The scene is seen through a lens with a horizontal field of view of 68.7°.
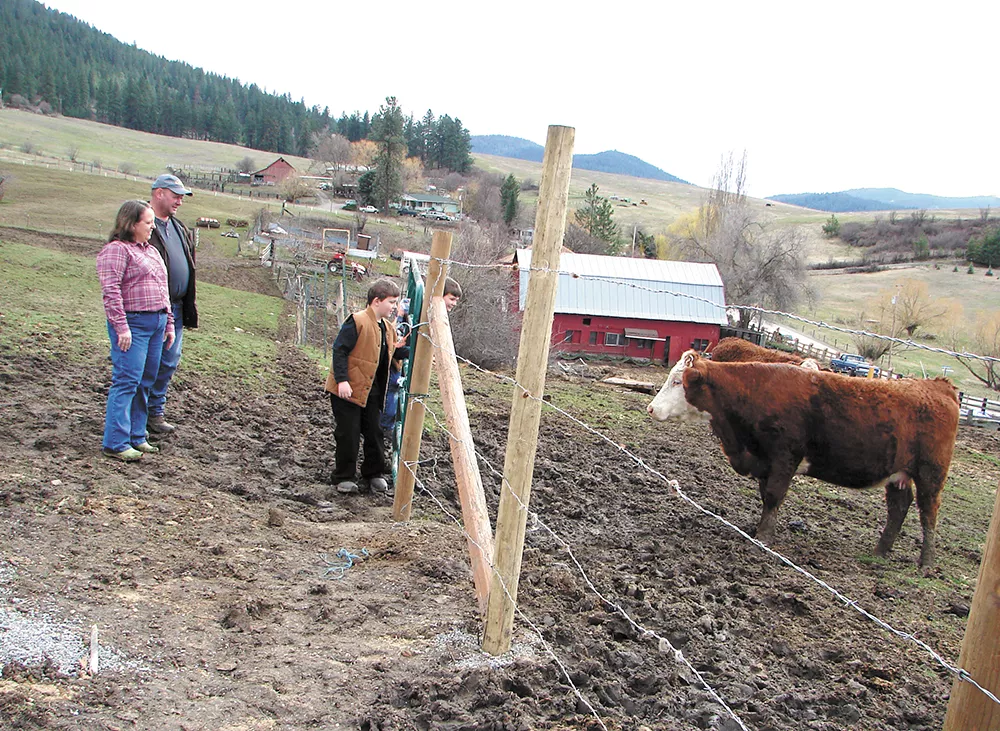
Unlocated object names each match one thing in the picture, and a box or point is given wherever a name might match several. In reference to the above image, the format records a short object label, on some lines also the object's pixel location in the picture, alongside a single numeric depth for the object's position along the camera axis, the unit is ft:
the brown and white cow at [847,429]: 22.09
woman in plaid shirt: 17.58
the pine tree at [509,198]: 242.76
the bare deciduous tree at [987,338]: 105.40
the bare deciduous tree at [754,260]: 131.54
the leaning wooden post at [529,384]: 10.37
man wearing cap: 19.69
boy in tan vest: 19.16
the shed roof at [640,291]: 104.37
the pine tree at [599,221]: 202.54
